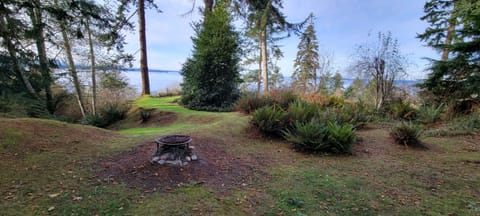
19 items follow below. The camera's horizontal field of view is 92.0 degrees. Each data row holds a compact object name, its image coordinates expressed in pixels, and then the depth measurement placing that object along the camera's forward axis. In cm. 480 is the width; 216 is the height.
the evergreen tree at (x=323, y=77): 1301
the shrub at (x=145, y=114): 734
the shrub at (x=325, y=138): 379
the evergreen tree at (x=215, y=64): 768
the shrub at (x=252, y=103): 621
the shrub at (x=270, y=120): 457
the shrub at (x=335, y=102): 712
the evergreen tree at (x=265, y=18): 1119
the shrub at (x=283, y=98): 607
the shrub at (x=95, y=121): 750
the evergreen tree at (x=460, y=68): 550
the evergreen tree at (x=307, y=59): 1955
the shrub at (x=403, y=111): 646
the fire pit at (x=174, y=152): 285
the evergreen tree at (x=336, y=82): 1930
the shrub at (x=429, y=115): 573
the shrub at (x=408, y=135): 419
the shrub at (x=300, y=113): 455
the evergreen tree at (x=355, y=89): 1745
